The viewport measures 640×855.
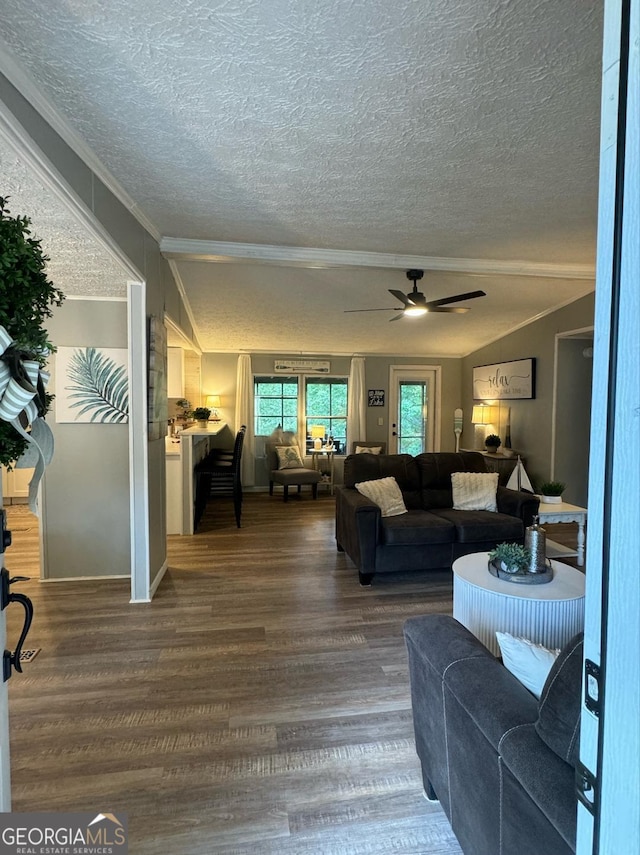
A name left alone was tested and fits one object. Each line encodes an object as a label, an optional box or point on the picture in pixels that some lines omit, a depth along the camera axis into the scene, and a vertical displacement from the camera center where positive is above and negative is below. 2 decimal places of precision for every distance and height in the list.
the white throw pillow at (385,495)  3.57 -0.70
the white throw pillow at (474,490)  3.78 -0.69
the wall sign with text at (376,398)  7.23 +0.29
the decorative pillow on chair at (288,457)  6.45 -0.69
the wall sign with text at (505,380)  5.73 +0.53
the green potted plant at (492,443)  6.11 -0.40
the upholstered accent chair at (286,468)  6.10 -0.85
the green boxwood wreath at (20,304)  0.90 +0.24
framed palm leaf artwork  3.36 +0.19
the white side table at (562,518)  3.71 -0.92
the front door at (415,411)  7.39 +0.06
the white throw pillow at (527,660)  1.20 -0.73
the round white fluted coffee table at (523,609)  2.07 -0.99
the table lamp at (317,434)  7.02 -0.35
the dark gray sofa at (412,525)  3.27 -0.90
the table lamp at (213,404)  6.66 +0.14
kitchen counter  4.49 -0.81
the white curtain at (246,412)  6.75 +0.01
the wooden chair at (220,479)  4.86 -0.82
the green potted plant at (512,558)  2.27 -0.79
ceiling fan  3.71 +1.03
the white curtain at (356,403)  7.07 +0.19
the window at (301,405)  6.98 +0.15
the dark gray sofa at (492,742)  0.86 -0.78
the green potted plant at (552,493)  4.09 -0.76
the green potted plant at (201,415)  6.18 -0.04
